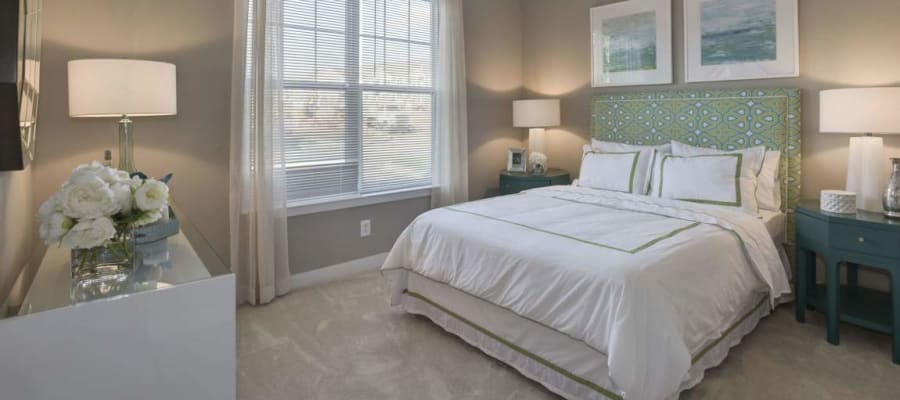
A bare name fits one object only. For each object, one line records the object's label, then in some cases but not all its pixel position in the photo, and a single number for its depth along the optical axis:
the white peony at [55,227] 1.23
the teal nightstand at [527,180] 4.12
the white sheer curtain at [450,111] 4.05
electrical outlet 3.79
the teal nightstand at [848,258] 2.27
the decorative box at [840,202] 2.47
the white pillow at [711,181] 2.87
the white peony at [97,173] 1.31
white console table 1.09
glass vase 1.36
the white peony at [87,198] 1.24
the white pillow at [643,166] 3.41
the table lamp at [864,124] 2.44
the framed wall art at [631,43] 3.74
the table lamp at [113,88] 2.14
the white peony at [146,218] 1.38
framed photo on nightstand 4.40
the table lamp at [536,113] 4.26
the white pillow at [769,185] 2.99
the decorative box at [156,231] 1.62
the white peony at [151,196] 1.36
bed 1.77
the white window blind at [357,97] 3.33
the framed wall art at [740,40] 3.13
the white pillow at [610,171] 3.45
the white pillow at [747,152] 3.01
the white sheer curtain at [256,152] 2.96
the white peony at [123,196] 1.33
